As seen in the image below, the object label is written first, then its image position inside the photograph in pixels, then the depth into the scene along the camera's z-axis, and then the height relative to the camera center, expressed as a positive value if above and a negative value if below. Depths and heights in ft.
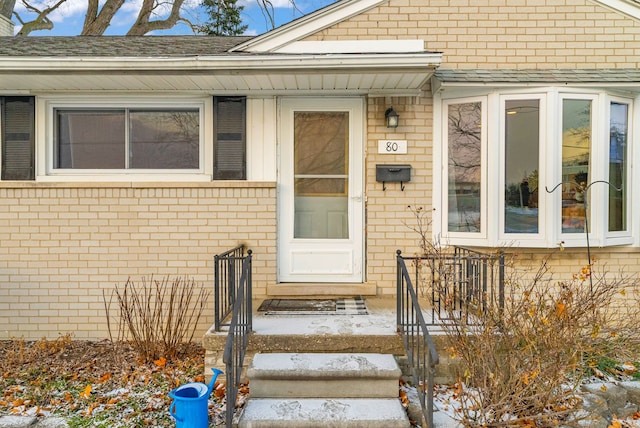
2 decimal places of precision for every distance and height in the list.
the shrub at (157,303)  16.26 -3.60
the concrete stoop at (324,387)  10.62 -4.64
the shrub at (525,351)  10.03 -3.57
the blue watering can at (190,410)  10.09 -4.70
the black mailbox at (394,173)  16.72 +1.44
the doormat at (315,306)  14.79 -3.45
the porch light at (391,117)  16.47 +3.53
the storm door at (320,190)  17.08 +0.79
